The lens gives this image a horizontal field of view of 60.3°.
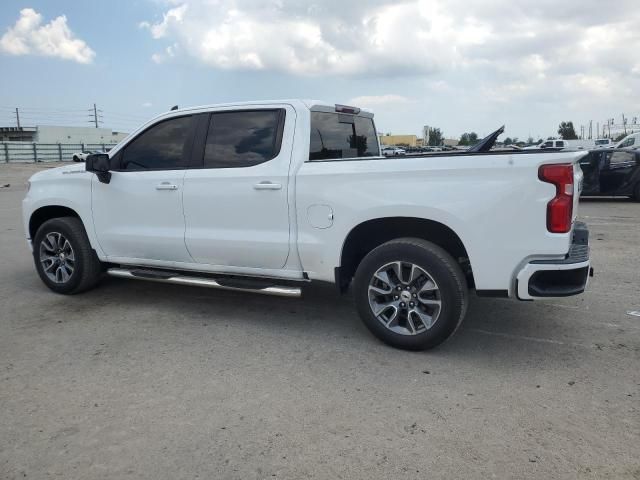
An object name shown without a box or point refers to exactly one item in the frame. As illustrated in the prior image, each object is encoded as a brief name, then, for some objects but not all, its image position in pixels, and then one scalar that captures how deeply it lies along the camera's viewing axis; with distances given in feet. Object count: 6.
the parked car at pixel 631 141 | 97.31
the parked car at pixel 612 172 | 45.80
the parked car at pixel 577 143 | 102.12
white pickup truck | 12.32
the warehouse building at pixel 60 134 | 260.62
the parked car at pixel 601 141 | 162.63
